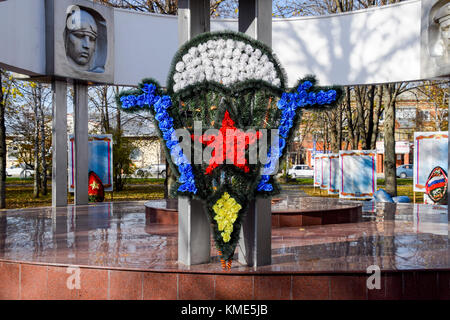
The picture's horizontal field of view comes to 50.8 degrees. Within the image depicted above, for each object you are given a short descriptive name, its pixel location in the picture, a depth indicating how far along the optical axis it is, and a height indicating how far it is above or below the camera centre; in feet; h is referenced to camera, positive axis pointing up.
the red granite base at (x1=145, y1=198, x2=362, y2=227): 27.50 -3.31
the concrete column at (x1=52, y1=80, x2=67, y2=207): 36.60 +1.62
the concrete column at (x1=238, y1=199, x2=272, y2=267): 16.11 -2.63
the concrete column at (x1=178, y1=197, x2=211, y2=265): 16.33 -2.58
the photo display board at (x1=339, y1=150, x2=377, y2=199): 43.01 -1.29
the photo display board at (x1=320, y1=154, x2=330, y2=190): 59.11 -1.65
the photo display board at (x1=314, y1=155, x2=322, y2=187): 69.69 -1.83
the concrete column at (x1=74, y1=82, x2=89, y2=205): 38.32 +1.21
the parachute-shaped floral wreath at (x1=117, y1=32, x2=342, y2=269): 15.53 +1.59
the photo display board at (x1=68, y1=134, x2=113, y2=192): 41.42 +0.34
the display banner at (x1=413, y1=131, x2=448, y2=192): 36.60 +0.43
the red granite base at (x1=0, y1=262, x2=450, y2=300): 14.65 -3.93
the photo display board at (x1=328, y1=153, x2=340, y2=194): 52.95 -1.49
